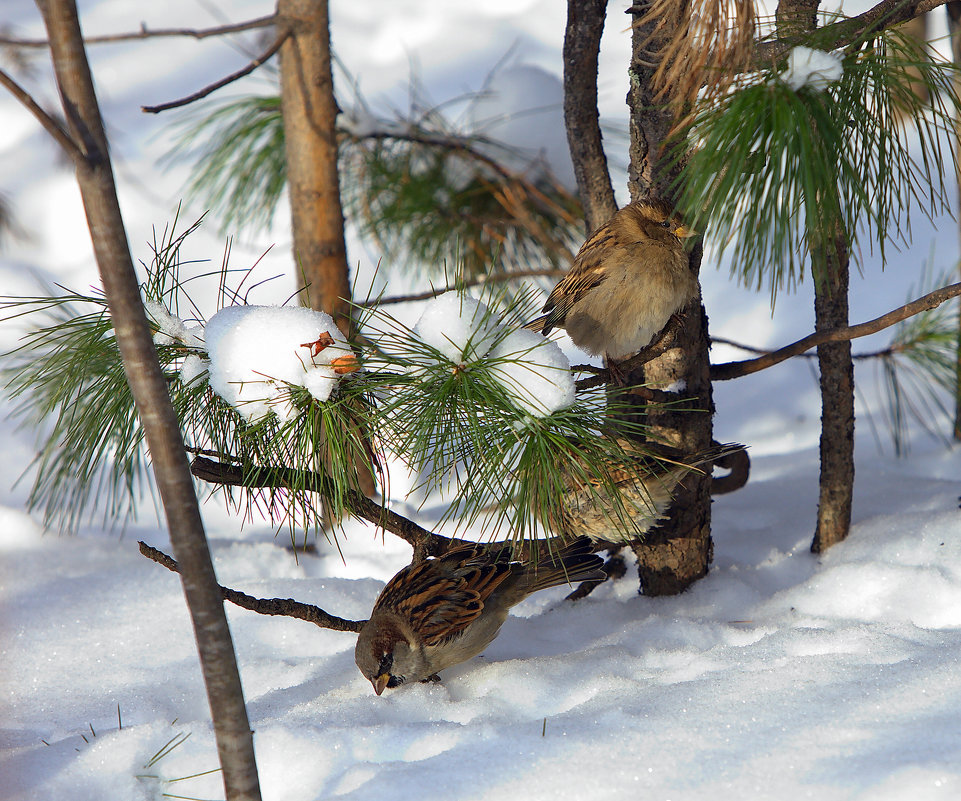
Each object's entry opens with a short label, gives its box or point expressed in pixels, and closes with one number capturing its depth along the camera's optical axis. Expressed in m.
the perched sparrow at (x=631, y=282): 5.88
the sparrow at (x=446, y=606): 5.85
